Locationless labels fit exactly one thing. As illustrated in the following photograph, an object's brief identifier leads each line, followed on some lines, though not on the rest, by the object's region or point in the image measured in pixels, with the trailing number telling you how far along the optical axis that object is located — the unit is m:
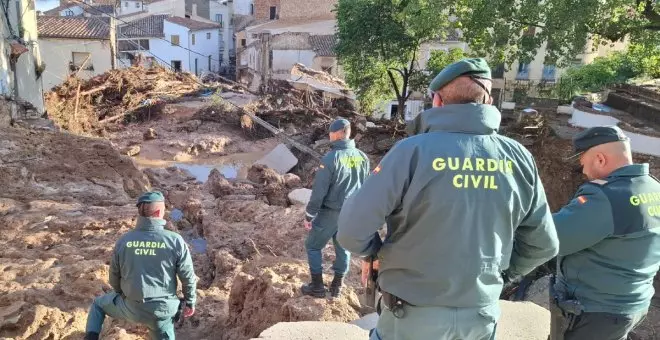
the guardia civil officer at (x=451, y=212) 2.07
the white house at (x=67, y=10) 44.62
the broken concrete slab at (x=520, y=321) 3.92
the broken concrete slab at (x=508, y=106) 16.81
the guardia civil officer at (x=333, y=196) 4.81
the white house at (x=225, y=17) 50.00
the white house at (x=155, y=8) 46.31
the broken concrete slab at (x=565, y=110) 15.30
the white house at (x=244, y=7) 49.66
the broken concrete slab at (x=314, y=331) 3.94
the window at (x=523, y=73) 30.23
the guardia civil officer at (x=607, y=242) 2.63
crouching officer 3.85
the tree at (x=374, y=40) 17.22
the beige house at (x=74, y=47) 24.95
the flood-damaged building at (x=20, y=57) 12.87
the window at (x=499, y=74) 28.36
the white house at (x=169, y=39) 41.50
